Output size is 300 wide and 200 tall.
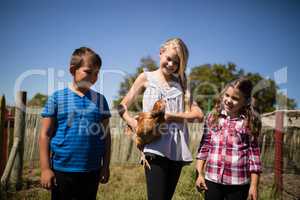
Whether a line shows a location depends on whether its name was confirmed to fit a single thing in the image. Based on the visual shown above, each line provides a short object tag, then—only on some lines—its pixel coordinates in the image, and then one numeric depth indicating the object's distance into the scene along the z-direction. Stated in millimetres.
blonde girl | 1932
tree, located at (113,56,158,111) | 29600
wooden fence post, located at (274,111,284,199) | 4852
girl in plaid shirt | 2166
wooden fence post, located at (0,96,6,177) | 4207
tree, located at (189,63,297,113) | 36441
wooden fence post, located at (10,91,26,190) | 4832
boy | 1960
